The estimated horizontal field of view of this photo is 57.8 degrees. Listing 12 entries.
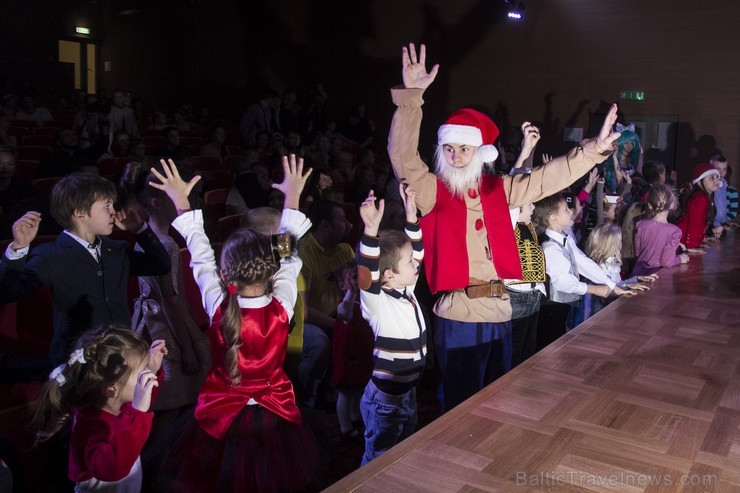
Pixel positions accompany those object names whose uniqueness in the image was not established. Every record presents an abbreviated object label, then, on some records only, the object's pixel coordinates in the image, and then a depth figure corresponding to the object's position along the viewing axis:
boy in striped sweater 2.25
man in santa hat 2.34
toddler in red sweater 1.65
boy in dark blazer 2.03
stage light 8.42
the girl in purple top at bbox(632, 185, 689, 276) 3.75
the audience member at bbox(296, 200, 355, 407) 3.12
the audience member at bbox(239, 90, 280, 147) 8.17
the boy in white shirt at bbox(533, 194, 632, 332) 3.12
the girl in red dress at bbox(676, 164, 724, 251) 4.64
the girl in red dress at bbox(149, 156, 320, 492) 1.88
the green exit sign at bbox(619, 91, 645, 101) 8.17
